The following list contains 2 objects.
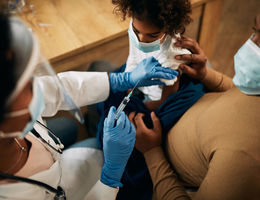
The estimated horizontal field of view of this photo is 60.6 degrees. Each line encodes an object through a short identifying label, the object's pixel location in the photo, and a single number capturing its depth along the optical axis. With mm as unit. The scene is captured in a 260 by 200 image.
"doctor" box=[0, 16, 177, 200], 441
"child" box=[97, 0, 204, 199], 872
